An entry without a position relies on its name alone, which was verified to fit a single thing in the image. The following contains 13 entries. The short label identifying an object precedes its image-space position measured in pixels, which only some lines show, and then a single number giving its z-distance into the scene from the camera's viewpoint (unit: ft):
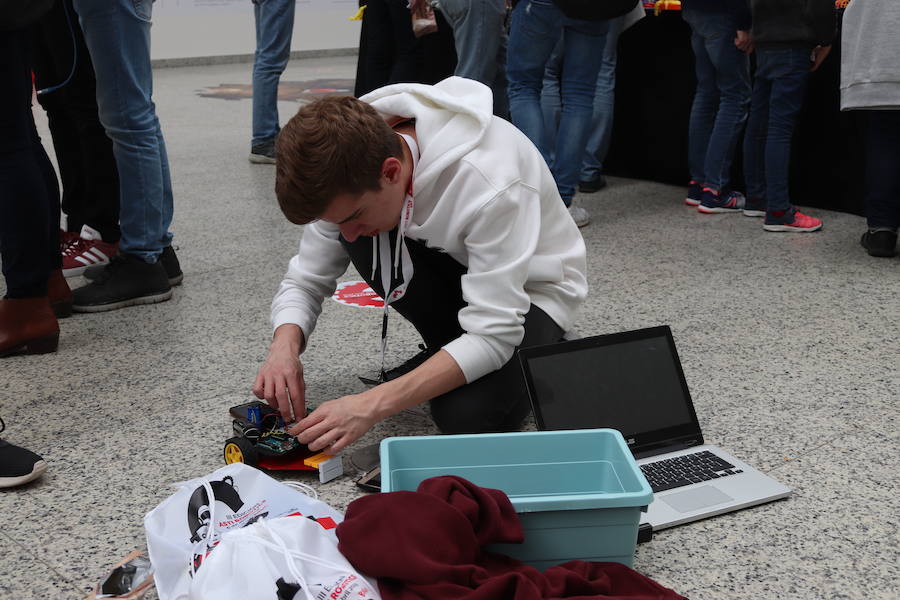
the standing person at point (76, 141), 8.21
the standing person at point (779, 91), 9.45
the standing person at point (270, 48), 13.48
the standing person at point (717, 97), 10.44
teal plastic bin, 4.04
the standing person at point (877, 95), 8.46
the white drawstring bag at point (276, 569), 3.43
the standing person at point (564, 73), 9.85
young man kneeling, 4.51
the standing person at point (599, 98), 12.26
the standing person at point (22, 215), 6.19
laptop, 4.88
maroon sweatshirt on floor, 3.51
